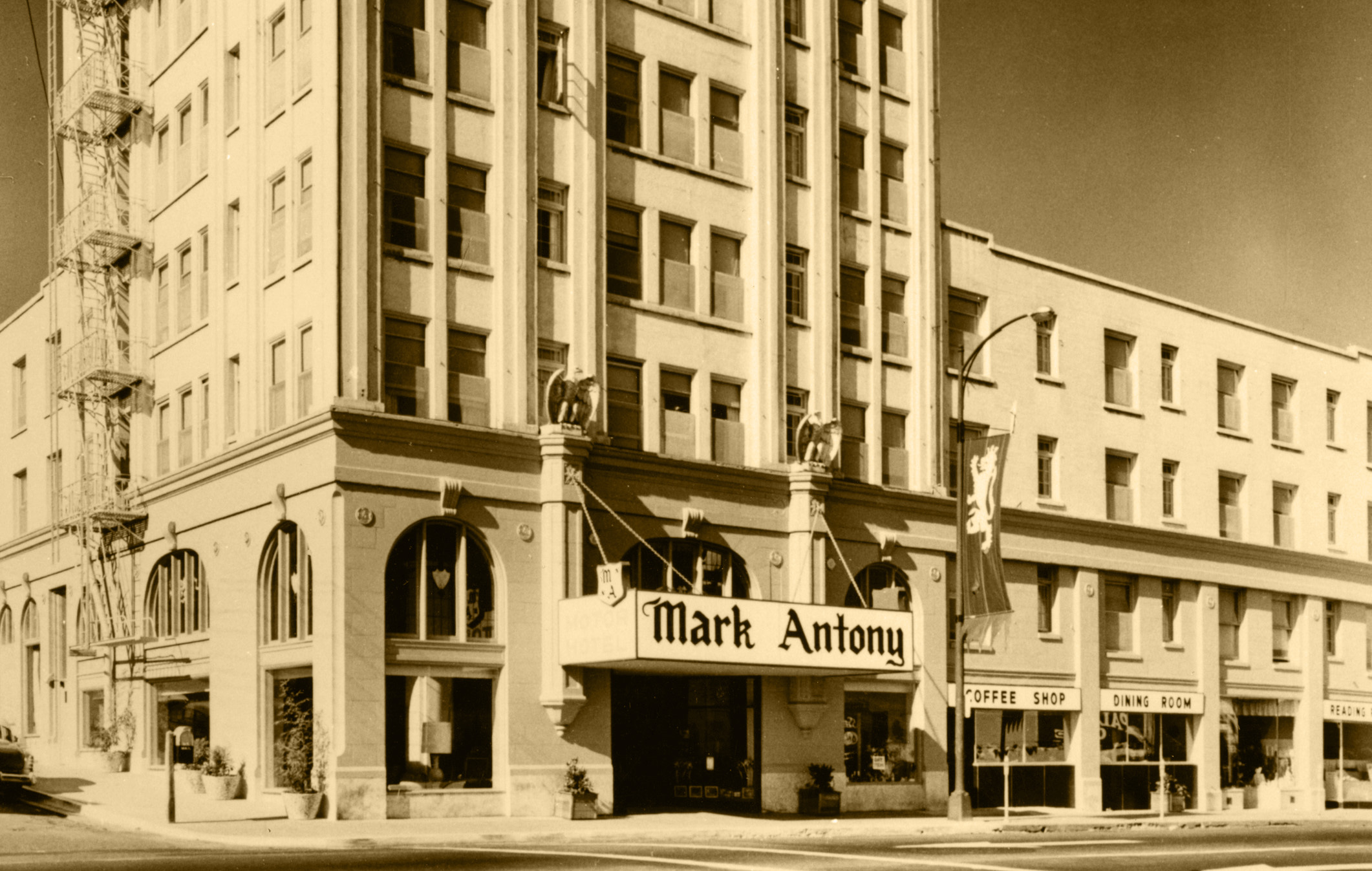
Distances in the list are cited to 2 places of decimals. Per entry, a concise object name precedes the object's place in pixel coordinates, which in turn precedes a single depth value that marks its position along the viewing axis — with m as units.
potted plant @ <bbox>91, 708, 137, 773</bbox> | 41.22
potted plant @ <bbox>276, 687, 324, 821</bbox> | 32.47
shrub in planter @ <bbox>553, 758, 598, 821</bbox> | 35.03
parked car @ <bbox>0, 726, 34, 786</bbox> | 33.84
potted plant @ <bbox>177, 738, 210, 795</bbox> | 36.16
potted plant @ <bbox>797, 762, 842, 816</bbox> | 40.25
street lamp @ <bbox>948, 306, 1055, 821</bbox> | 36.88
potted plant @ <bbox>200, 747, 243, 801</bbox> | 34.97
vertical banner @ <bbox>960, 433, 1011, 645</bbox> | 40.28
